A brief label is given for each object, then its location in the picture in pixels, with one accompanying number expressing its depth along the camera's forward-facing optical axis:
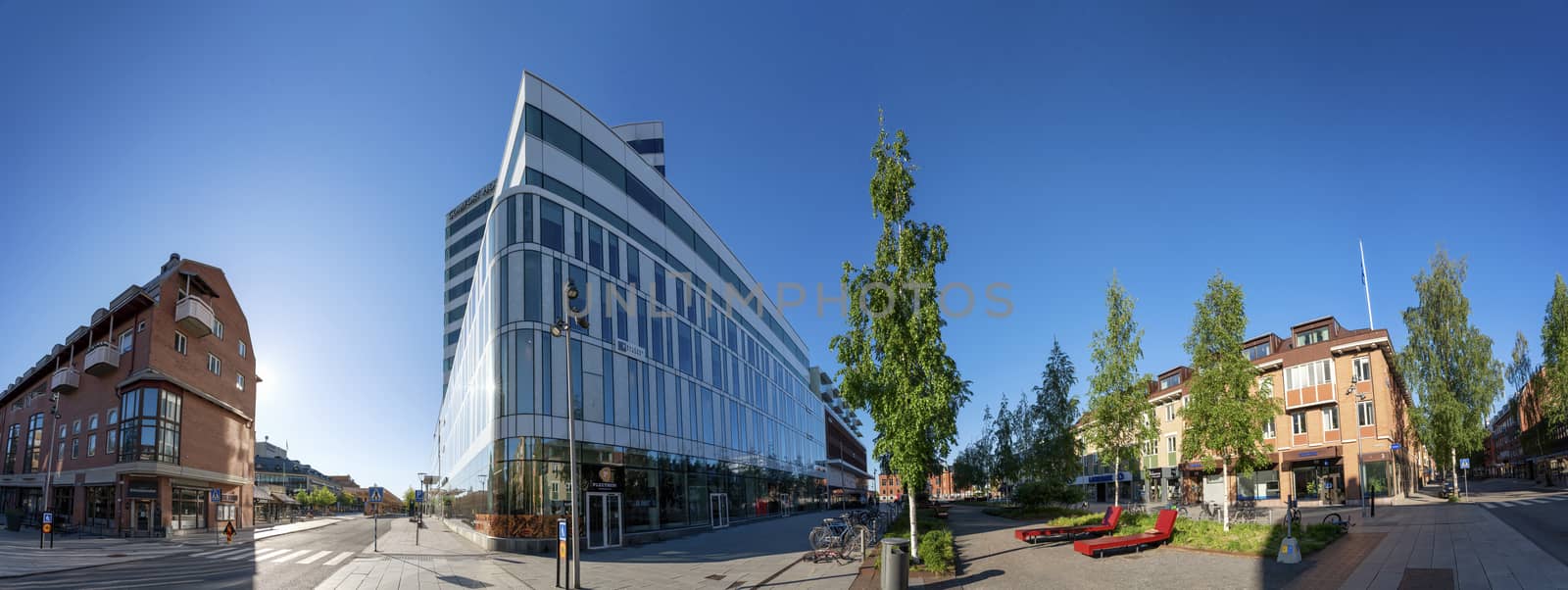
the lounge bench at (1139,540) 17.53
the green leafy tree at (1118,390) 32.12
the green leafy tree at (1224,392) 24.53
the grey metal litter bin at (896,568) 13.03
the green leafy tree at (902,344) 17.94
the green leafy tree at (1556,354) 45.19
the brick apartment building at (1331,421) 43.94
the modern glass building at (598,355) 26.88
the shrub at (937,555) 15.78
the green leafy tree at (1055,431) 37.62
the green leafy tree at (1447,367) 47.25
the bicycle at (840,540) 19.70
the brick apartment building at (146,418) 39.56
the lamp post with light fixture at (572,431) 16.56
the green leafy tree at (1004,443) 46.31
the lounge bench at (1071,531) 20.80
